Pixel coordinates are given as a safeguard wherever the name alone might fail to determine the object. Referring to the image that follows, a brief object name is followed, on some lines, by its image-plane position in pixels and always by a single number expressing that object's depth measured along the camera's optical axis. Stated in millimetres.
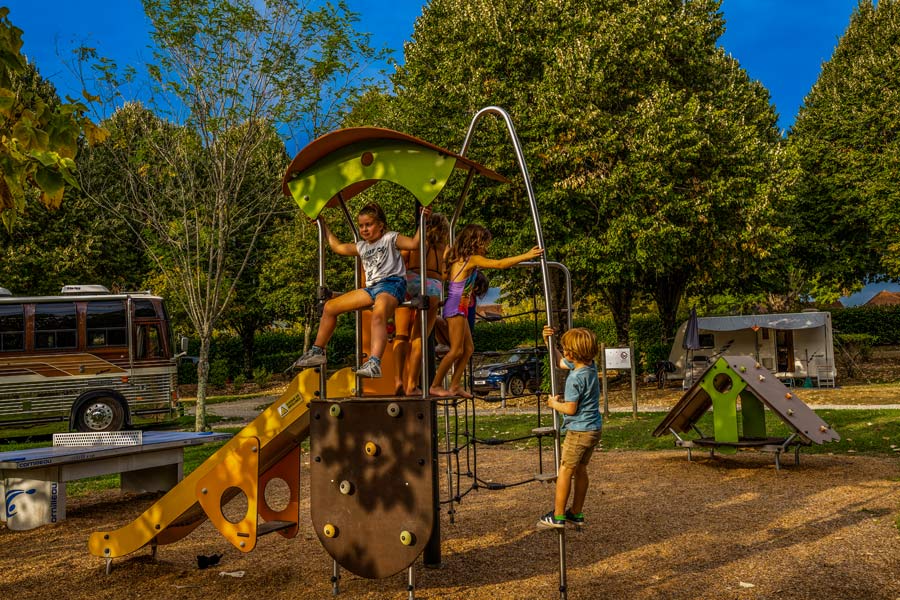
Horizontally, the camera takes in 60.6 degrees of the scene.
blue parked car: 24234
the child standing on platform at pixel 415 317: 5676
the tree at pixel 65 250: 29016
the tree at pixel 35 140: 4367
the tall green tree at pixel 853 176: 31047
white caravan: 24578
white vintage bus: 17453
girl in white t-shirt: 5312
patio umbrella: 23547
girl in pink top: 6238
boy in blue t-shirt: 5434
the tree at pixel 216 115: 15664
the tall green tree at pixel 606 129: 21578
